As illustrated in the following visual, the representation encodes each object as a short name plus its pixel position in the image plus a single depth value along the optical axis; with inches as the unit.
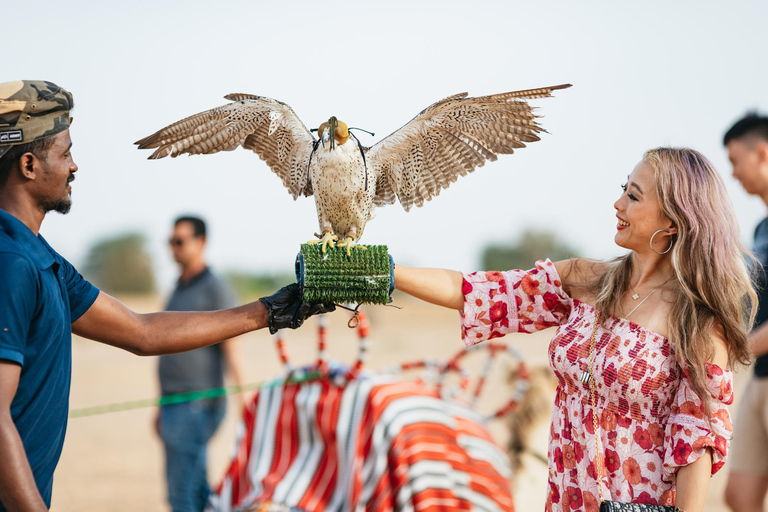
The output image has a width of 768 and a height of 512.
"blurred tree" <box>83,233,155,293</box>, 1631.4
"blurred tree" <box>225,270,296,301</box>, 1481.3
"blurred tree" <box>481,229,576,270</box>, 1632.6
